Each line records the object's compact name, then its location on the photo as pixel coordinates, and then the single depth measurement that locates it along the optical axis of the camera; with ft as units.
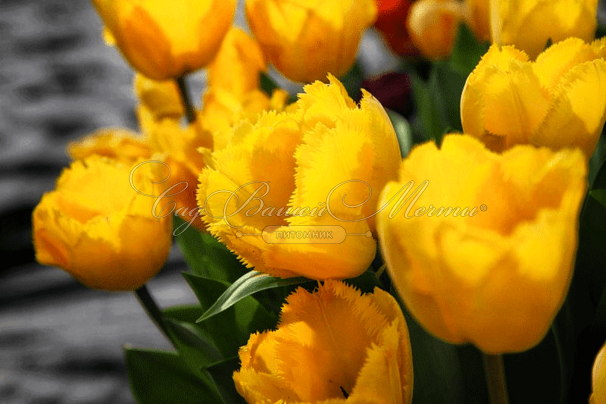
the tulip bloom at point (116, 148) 3.65
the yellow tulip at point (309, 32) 3.41
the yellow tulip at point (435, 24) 3.87
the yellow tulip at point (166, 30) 3.43
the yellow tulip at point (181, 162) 3.39
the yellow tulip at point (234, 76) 3.52
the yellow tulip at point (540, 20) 3.23
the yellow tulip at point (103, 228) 3.33
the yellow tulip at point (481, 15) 3.44
